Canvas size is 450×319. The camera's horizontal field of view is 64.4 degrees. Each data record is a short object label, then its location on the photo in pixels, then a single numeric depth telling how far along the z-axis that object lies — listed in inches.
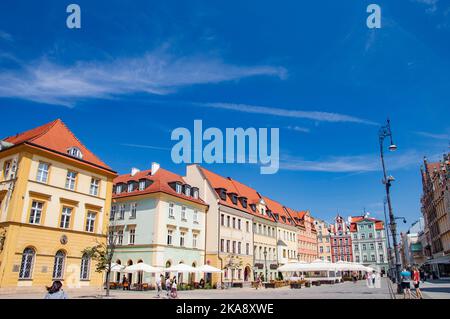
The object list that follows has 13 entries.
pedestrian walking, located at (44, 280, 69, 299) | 358.9
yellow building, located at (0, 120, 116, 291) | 991.0
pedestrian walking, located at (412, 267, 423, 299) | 780.0
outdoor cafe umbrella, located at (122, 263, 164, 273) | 1299.2
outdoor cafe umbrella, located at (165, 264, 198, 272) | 1325.0
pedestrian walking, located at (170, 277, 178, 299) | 1019.3
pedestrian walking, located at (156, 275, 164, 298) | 1466.8
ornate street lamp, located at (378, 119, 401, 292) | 870.1
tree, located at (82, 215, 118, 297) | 985.7
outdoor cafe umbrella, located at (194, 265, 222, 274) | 1392.3
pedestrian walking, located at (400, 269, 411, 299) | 825.5
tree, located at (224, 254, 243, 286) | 1787.6
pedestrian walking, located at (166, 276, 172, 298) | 1116.3
